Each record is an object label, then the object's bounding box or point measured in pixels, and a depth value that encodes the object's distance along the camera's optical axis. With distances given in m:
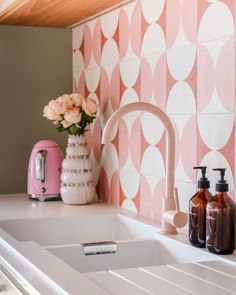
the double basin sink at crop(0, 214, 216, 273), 1.52
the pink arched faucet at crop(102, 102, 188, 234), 1.59
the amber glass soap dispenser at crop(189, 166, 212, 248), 1.42
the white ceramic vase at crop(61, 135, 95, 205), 2.17
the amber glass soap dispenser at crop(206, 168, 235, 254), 1.35
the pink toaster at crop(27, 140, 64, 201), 2.28
